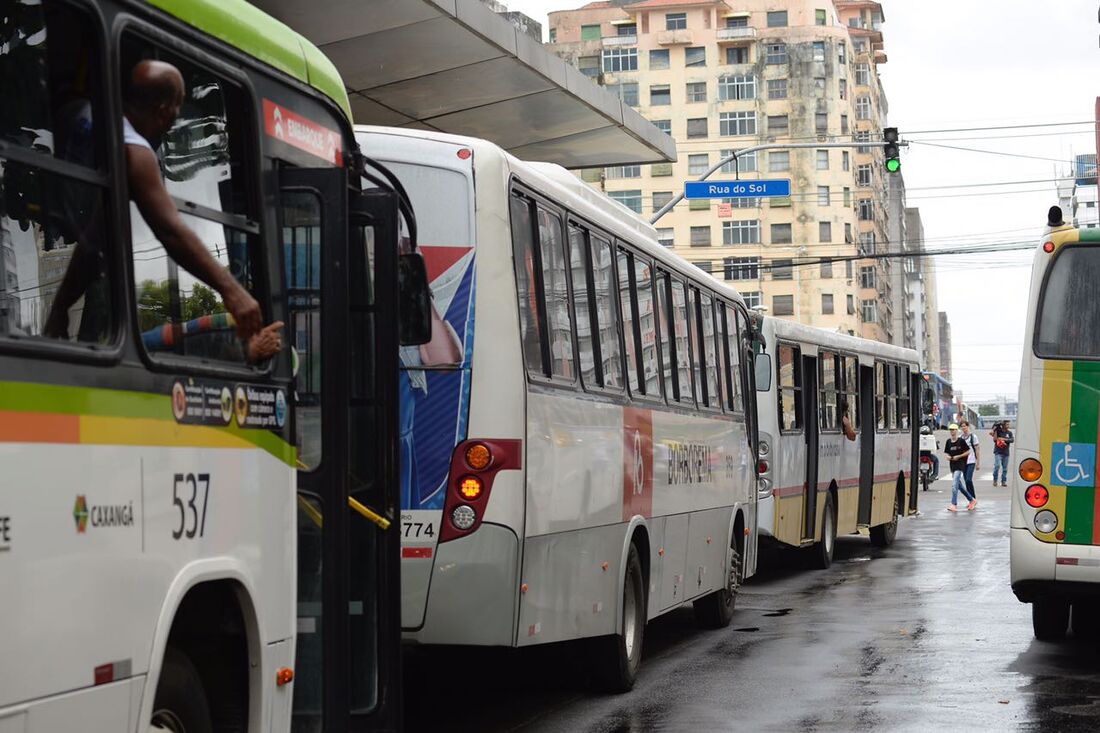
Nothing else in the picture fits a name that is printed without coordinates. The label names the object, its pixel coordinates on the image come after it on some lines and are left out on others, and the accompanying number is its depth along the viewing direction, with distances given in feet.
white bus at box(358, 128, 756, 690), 26.91
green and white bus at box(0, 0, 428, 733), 13.92
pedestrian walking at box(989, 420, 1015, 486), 151.02
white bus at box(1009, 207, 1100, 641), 37.27
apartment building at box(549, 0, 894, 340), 379.14
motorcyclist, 163.12
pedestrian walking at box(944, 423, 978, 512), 116.78
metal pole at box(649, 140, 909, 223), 96.32
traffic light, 98.17
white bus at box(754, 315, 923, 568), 62.90
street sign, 93.15
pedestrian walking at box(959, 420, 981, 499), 119.14
